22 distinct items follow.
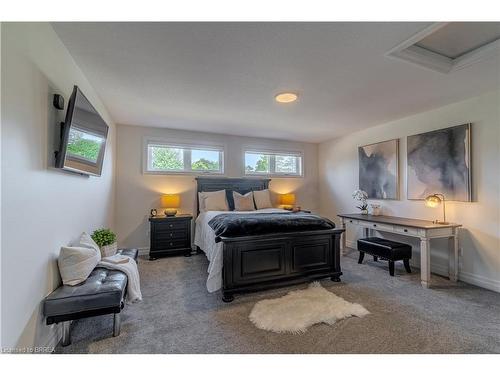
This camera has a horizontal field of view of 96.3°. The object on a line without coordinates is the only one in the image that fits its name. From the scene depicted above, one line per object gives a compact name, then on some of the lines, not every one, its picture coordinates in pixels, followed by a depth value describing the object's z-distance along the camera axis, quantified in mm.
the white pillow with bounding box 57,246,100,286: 1762
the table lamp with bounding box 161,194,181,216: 4203
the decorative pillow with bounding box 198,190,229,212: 4359
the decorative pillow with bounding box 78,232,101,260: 2135
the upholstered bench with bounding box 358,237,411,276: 3160
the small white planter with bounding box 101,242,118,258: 2504
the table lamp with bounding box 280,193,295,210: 5184
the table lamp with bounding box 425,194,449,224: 3081
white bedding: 2545
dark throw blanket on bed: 2625
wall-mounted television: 1743
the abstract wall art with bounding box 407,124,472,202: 2994
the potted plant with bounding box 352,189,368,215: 4250
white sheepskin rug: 2010
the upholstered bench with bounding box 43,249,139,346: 1573
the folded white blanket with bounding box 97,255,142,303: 2078
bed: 2557
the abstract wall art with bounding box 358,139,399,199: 3902
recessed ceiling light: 2830
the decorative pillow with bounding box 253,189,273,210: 4820
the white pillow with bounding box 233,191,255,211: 4543
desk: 2822
